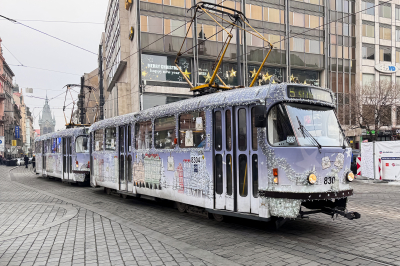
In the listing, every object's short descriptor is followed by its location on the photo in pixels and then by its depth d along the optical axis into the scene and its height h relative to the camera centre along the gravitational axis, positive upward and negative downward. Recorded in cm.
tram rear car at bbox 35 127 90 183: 1702 -74
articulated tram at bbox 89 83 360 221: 643 -32
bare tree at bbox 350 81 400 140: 3178 +294
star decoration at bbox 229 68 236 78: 3350 +599
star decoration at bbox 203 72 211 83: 3236 +546
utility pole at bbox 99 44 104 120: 2252 +335
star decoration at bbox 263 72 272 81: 3458 +586
